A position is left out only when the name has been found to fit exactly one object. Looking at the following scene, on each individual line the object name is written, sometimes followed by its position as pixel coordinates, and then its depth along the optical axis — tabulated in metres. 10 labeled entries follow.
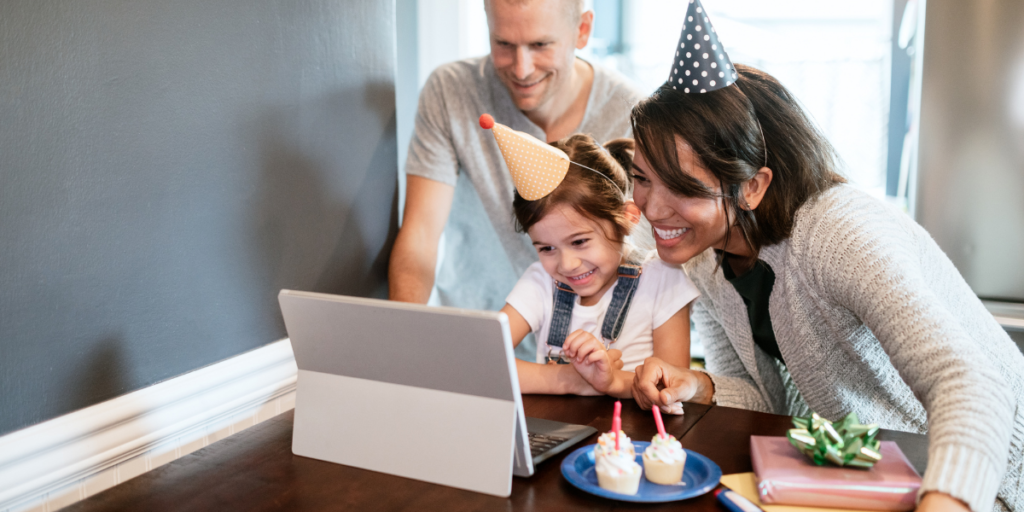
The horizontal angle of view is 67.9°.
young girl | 1.45
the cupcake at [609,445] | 0.89
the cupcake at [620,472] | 0.87
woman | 1.15
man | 1.72
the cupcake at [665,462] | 0.90
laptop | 0.88
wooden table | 0.88
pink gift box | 0.82
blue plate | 0.86
